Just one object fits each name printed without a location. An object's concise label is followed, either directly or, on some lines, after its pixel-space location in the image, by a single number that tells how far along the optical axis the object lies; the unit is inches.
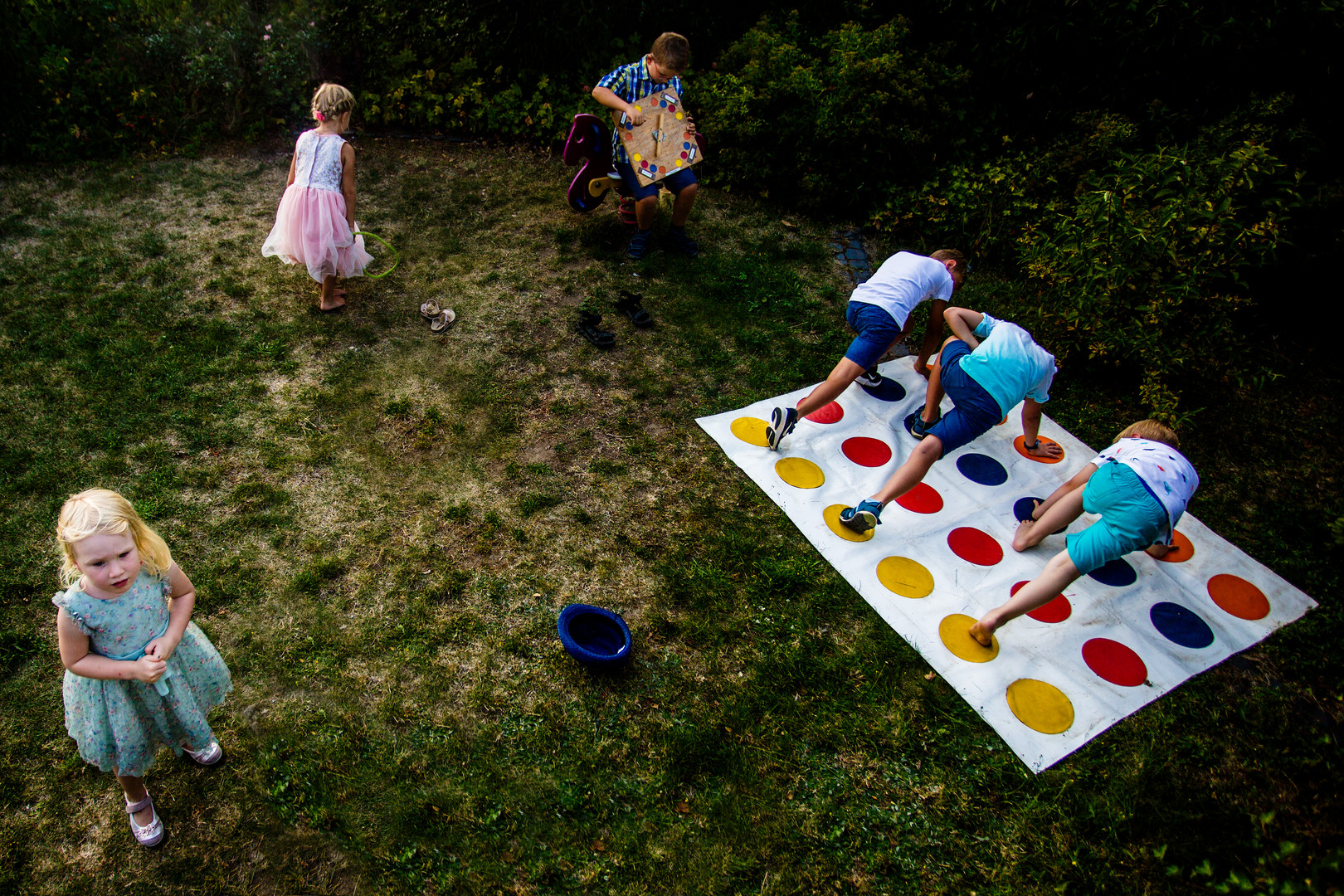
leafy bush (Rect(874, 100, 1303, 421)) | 169.3
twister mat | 120.3
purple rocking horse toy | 201.0
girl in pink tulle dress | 171.0
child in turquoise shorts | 114.4
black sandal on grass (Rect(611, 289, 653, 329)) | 191.8
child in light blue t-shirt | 133.2
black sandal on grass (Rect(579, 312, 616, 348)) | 182.5
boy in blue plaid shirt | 188.9
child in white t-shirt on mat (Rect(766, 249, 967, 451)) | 152.5
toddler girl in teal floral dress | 77.1
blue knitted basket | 113.5
